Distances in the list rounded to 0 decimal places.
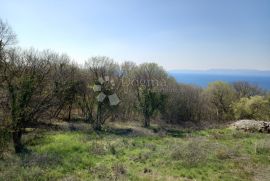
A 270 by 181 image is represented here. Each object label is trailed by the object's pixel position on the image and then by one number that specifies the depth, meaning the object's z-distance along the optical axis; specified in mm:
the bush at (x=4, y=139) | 11367
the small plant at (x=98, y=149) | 17641
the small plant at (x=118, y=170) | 12430
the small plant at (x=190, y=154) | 15453
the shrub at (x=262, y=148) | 19175
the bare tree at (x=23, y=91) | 16391
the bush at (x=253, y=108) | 50531
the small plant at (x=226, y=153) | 17102
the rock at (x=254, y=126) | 33375
